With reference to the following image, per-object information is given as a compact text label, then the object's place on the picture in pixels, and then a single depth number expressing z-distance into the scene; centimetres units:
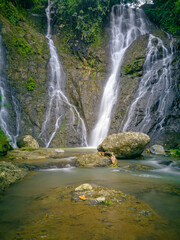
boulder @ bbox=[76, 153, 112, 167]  563
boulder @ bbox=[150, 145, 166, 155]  888
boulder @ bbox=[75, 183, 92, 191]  287
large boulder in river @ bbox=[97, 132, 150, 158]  694
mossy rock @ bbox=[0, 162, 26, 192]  337
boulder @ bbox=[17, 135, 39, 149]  966
